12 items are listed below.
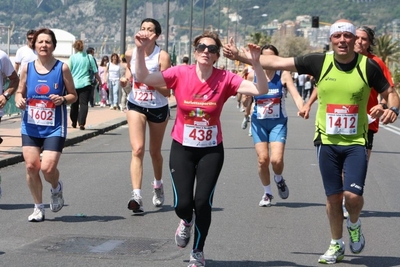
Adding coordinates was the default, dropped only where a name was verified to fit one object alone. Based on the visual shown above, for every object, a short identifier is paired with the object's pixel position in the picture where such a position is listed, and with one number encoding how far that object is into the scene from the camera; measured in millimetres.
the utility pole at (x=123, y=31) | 29797
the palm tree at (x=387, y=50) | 88688
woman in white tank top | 10258
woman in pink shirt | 7508
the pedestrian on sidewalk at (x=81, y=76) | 20312
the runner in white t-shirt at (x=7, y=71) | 10702
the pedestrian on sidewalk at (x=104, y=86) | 34094
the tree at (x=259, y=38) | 130688
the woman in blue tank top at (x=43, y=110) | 9484
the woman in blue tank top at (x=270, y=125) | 11156
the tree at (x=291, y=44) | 177750
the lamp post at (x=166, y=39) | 44425
